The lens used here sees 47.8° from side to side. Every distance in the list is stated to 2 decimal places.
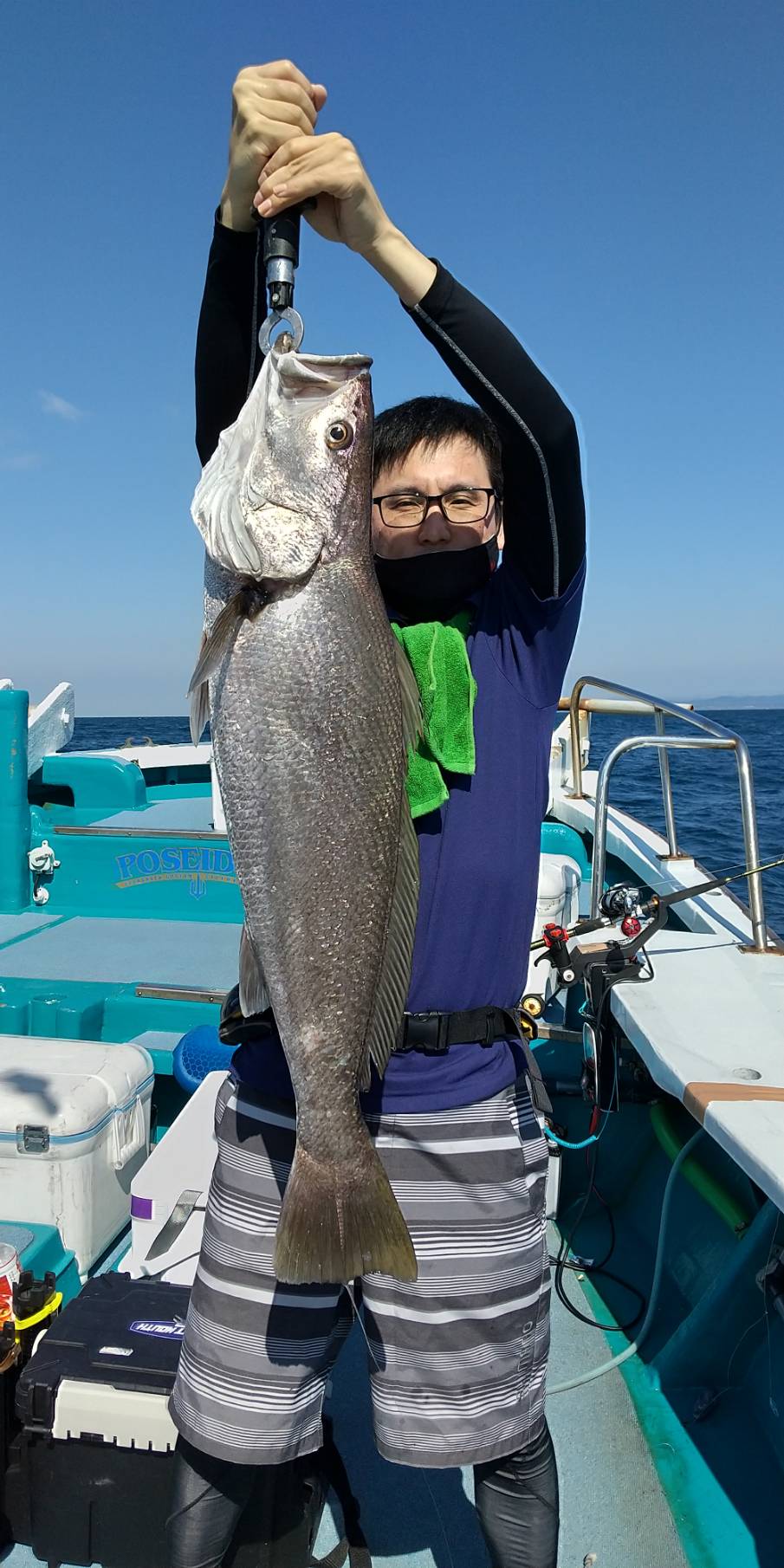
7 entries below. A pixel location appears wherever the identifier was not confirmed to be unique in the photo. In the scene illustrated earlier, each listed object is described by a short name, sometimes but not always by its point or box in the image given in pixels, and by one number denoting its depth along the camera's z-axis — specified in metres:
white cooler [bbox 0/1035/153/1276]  3.16
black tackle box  2.15
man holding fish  1.67
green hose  3.16
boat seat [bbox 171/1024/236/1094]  3.97
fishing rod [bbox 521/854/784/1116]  3.30
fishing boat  2.56
